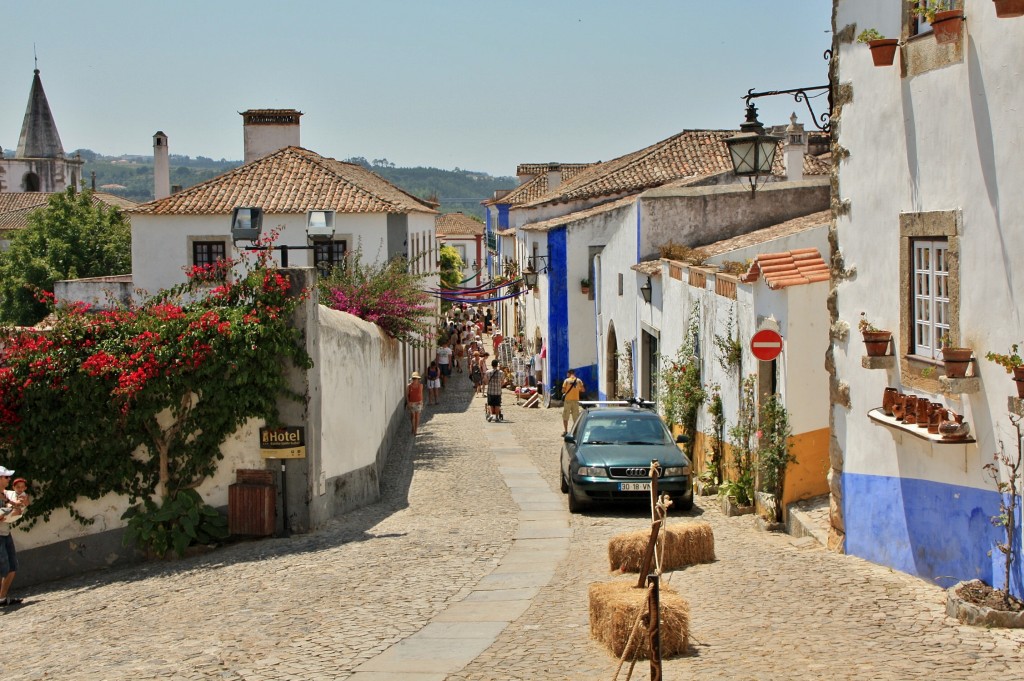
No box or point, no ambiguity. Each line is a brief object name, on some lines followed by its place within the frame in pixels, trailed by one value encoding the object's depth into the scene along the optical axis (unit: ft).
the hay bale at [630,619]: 25.05
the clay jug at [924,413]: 29.86
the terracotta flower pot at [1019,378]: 25.09
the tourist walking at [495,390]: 93.91
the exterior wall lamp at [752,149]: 52.26
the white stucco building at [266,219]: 109.50
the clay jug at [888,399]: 32.30
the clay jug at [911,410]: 30.69
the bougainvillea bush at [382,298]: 69.87
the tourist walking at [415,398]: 84.64
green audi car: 49.11
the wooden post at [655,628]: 18.70
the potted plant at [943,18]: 27.94
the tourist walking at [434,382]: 111.75
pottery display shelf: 28.40
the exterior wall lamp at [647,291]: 75.72
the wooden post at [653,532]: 23.66
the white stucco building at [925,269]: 27.12
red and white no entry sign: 43.75
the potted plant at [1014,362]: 25.18
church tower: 369.09
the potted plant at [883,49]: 31.50
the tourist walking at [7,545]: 38.86
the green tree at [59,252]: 177.65
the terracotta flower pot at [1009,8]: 25.04
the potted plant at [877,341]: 32.99
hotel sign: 45.88
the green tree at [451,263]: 245.24
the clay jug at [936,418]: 29.07
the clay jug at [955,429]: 28.37
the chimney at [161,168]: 153.38
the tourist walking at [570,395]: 79.36
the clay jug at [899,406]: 31.28
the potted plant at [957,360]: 27.91
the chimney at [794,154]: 99.50
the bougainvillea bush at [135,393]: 43.50
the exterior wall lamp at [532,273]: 119.92
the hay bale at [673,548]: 34.68
